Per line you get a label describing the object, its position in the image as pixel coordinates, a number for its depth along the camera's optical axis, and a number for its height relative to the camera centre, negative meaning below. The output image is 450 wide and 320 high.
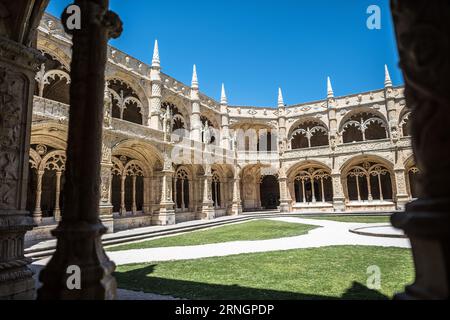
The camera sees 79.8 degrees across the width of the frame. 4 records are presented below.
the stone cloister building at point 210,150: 12.24 +3.03
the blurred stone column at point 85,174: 2.24 +0.23
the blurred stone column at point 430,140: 1.20 +0.23
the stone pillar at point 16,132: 3.82 +1.08
